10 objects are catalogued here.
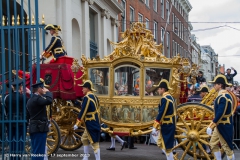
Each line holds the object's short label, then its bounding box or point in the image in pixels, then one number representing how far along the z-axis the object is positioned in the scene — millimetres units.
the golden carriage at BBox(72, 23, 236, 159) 9273
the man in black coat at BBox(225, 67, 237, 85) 14517
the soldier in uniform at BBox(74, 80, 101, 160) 8922
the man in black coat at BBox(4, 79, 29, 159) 7961
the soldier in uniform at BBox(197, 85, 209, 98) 10398
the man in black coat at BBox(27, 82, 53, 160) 7547
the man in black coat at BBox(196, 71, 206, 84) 13588
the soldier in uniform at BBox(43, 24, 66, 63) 10141
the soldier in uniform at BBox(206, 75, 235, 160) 8109
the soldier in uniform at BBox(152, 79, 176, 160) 8562
